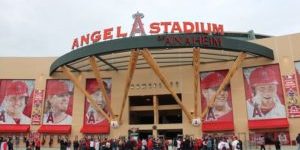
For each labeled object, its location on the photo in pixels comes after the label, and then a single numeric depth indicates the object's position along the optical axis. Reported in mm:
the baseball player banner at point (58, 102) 33039
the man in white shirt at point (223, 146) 16908
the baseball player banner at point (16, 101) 33322
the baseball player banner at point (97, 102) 32331
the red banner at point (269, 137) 27709
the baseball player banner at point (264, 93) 28747
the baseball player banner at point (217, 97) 30327
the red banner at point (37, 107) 33173
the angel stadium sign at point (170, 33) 26129
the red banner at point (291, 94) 27968
